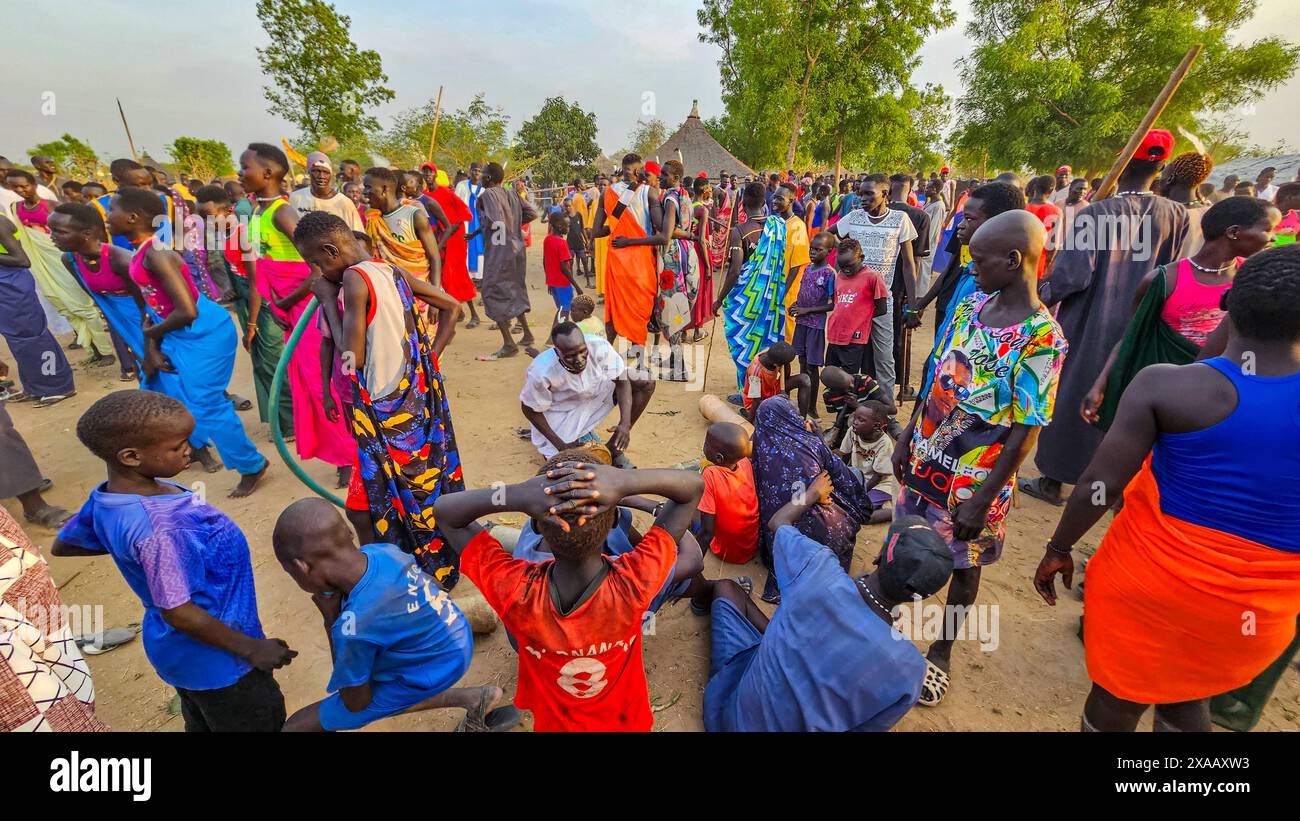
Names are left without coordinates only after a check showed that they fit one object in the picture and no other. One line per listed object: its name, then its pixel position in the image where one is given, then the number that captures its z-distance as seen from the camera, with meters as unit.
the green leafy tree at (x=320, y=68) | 18.45
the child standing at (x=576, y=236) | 8.52
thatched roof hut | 24.89
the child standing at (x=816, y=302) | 4.63
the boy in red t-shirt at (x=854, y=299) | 4.41
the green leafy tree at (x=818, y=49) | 21.39
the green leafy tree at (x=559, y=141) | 31.56
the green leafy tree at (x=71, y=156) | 15.54
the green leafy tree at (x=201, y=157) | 20.56
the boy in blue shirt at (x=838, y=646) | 1.63
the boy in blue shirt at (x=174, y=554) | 1.57
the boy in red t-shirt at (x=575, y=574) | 1.36
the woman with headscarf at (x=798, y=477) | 2.90
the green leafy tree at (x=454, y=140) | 27.16
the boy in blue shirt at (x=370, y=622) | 1.64
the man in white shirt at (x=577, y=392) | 3.40
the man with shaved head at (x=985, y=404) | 1.95
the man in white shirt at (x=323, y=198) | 4.48
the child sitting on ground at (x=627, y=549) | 1.99
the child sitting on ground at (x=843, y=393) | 4.07
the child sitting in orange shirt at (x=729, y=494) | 2.87
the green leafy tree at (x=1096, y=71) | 19.48
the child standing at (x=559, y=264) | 7.07
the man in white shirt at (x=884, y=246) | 4.74
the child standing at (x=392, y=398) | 2.44
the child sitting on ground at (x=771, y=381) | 4.41
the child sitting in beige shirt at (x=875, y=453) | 3.50
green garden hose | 2.87
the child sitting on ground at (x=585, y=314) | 4.68
